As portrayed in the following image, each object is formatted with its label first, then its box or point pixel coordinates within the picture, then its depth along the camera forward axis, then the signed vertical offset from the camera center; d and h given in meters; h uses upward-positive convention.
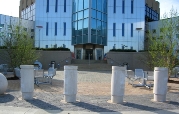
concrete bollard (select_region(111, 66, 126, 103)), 7.44 -1.01
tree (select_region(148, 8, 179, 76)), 14.02 +0.80
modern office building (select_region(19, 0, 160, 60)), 44.53 +6.26
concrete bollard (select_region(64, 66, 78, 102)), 7.44 -0.99
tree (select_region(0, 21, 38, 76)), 15.12 +0.68
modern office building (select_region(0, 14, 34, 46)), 44.67 +6.98
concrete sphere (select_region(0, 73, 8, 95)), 8.78 -1.29
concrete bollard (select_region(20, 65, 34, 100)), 7.81 -1.01
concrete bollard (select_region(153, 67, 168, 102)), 7.85 -1.09
